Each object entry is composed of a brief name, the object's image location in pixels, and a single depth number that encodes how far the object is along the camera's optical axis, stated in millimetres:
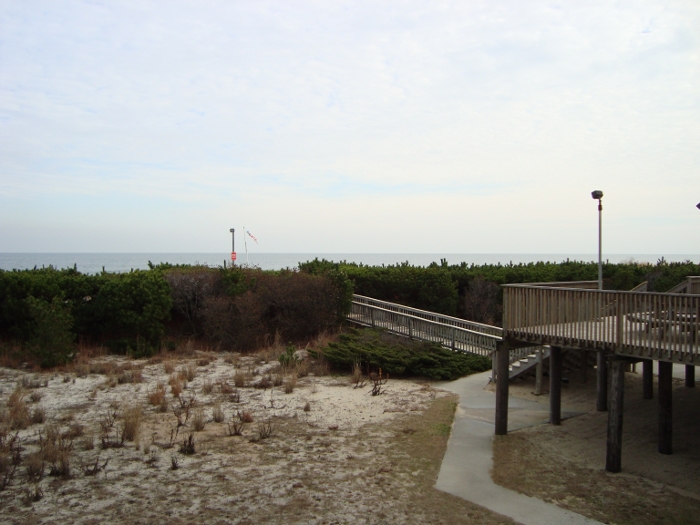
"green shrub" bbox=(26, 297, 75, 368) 18547
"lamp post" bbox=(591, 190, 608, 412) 13750
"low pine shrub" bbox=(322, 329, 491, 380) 17859
